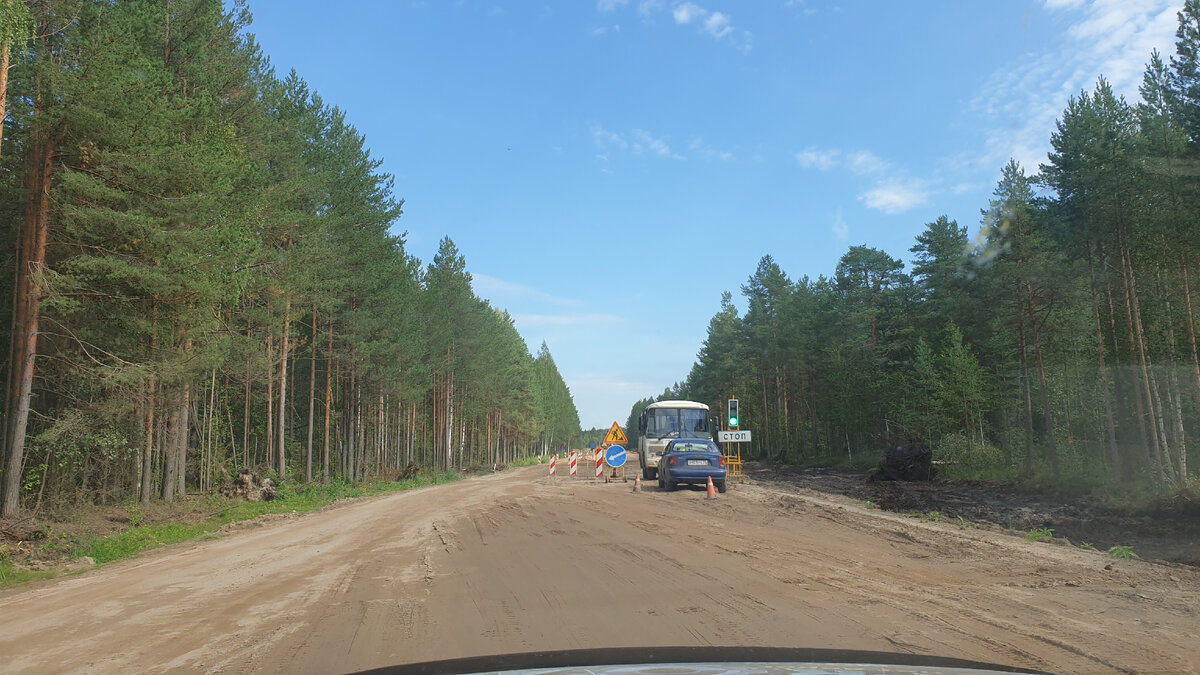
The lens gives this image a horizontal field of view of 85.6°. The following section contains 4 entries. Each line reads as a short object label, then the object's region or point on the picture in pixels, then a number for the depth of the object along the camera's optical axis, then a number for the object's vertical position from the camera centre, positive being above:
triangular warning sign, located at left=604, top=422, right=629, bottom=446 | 27.21 -0.86
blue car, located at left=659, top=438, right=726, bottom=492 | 21.59 -1.62
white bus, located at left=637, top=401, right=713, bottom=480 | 26.41 -0.41
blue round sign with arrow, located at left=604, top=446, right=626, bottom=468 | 26.48 -1.60
